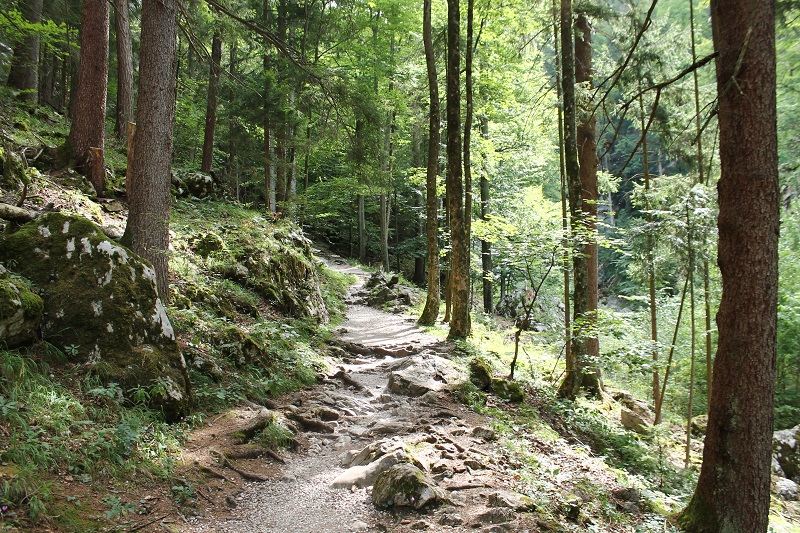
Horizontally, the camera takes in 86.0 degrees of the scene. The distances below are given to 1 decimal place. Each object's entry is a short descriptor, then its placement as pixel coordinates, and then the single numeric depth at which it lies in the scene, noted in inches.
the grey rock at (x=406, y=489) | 151.0
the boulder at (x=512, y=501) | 150.9
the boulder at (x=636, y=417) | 324.8
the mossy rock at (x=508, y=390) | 300.7
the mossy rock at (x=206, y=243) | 363.3
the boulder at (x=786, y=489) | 327.3
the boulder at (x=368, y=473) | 170.6
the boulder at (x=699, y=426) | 409.0
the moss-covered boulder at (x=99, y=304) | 171.6
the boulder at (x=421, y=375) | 283.6
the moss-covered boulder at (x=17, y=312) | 148.1
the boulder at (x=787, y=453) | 379.9
